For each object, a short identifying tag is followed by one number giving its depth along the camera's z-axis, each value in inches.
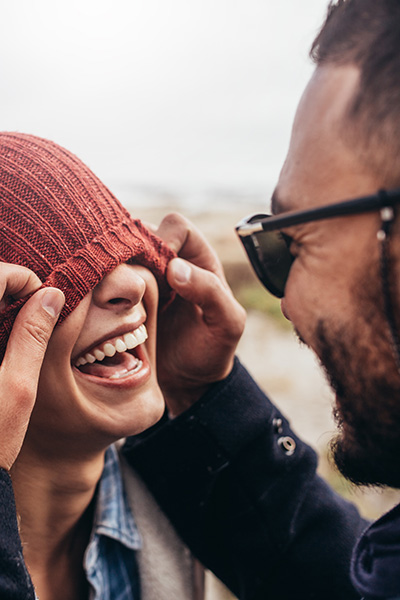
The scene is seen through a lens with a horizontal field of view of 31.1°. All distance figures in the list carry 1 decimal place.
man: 15.5
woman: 18.2
